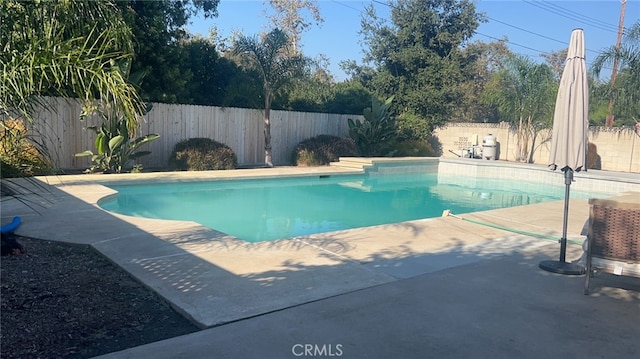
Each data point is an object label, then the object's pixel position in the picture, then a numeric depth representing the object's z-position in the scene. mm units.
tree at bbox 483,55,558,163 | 18766
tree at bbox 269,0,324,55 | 35500
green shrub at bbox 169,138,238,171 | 13695
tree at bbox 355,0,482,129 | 22266
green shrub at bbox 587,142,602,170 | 17975
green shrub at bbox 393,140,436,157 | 20470
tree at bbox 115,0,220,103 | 13641
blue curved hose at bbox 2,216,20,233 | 5465
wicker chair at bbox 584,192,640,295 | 3836
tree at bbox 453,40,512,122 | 23922
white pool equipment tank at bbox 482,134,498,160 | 20219
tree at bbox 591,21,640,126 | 15445
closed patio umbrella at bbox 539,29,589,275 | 4762
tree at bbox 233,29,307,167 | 15031
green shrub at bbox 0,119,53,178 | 8609
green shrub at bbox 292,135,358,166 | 17094
